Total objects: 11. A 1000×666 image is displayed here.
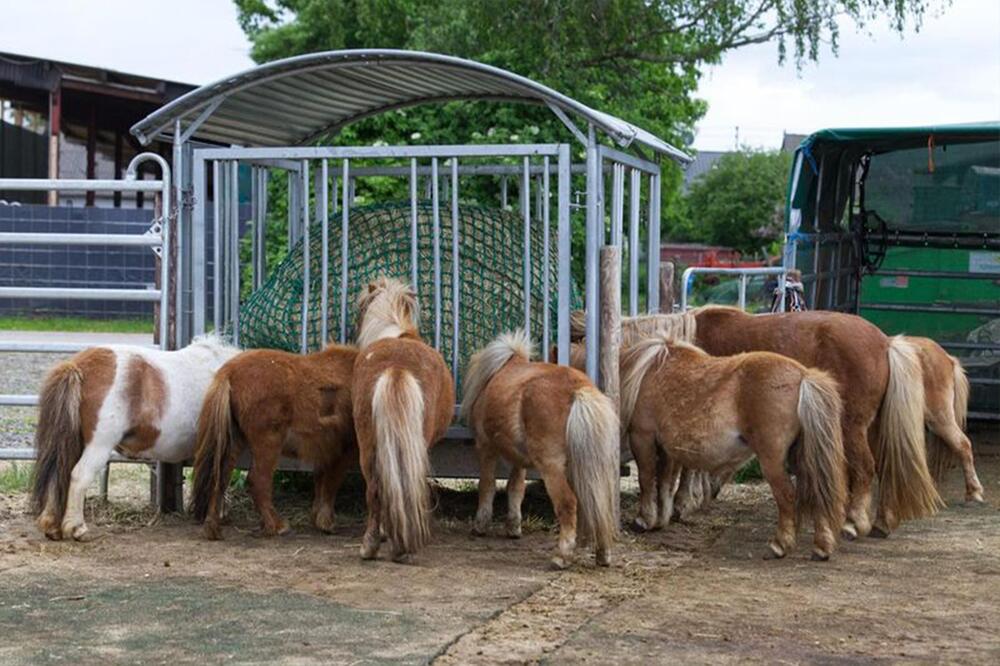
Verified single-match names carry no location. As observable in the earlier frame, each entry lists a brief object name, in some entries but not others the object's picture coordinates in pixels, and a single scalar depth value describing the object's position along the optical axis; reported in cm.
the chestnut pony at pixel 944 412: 877
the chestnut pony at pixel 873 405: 768
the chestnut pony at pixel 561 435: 648
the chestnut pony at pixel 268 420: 701
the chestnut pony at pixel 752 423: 673
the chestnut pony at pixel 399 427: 634
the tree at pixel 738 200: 4112
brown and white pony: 696
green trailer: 1169
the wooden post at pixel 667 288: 994
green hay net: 788
